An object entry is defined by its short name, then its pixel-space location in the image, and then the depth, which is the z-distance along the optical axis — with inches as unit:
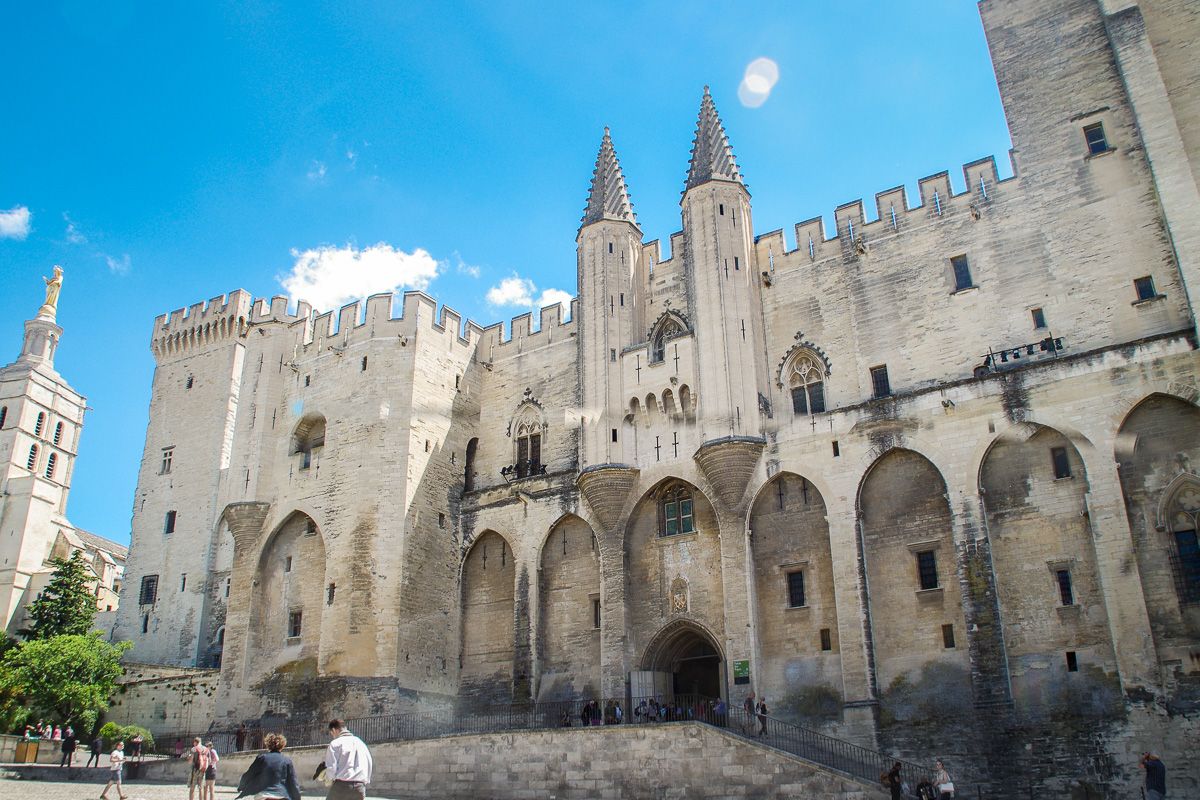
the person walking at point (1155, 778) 642.2
